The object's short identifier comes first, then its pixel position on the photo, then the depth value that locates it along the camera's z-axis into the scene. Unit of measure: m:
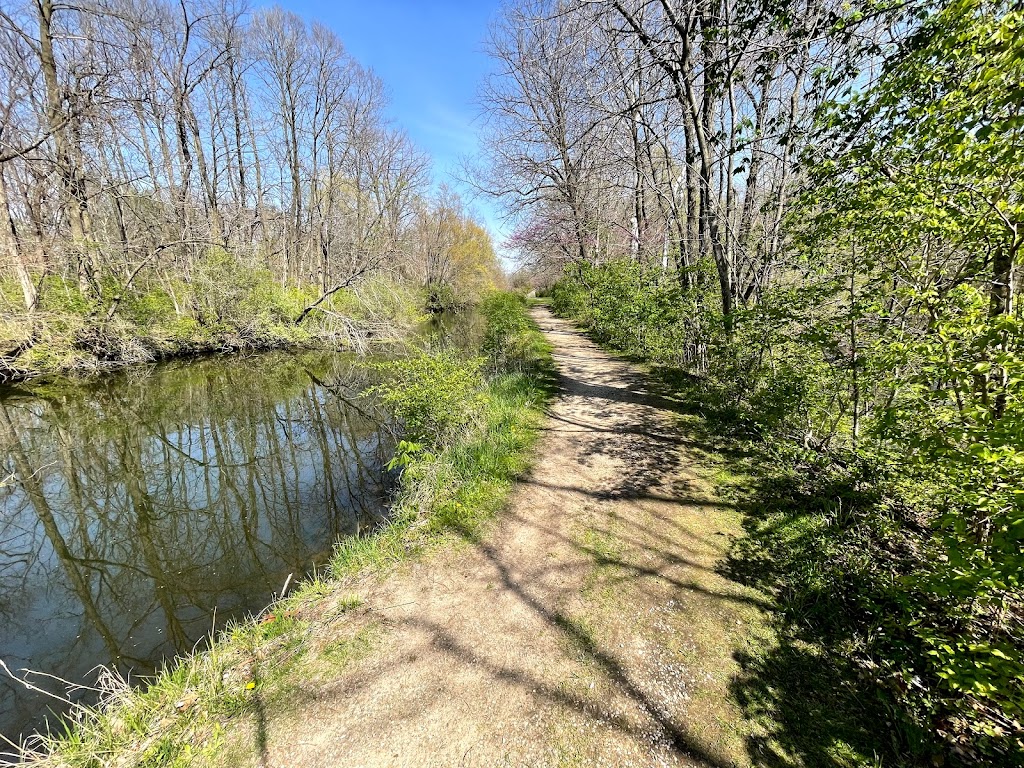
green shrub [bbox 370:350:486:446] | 6.29
